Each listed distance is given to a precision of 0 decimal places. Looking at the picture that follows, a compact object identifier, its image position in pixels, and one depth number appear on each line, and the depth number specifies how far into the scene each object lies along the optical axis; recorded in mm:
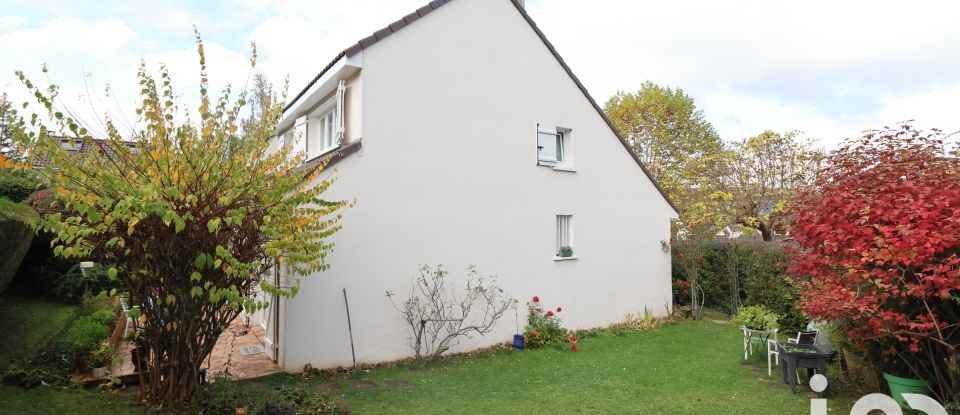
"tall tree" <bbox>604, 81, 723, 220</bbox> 30172
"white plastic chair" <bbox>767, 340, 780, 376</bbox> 8820
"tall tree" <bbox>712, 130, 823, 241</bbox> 21047
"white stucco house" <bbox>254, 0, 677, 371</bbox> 9734
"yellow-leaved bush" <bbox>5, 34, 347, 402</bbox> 5418
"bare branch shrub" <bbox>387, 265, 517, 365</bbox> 10383
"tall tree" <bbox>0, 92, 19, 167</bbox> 19125
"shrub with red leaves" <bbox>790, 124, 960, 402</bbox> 5872
